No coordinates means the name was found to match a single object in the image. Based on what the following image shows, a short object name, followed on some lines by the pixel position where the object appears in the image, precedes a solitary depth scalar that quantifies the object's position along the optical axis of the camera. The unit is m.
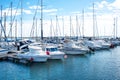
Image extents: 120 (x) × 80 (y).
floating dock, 17.89
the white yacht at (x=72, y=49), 24.67
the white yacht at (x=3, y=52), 20.20
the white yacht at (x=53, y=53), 19.50
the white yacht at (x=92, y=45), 30.92
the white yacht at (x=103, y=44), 33.59
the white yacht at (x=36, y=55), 17.78
